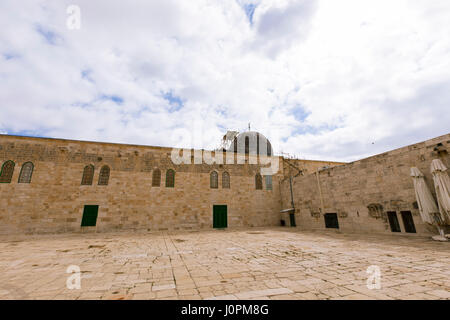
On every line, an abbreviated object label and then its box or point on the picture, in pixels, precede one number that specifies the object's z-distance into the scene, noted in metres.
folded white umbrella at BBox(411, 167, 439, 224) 7.78
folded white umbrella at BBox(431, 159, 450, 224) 7.32
